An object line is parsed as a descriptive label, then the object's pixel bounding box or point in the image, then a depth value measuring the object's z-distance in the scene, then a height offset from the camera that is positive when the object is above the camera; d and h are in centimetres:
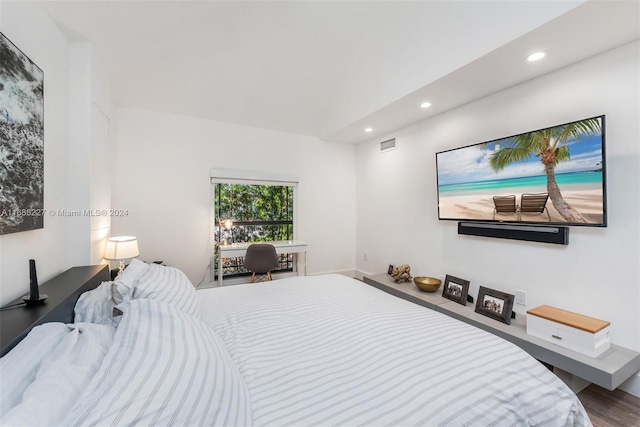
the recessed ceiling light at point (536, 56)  203 +120
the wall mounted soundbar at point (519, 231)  219 -17
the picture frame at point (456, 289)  269 -78
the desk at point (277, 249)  363 -49
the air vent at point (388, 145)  398 +105
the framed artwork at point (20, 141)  121 +38
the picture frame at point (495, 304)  227 -80
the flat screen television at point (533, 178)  198 +31
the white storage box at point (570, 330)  178 -82
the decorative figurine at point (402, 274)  337 -75
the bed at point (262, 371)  70 -59
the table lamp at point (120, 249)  246 -31
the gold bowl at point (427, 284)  296 -77
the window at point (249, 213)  396 +4
